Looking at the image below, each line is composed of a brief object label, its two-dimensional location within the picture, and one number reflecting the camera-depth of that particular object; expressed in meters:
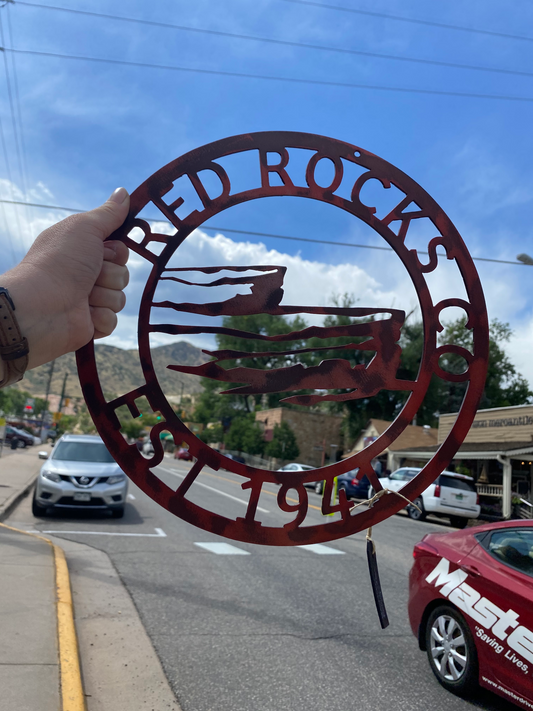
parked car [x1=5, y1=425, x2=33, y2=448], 40.44
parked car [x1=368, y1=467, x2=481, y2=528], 15.81
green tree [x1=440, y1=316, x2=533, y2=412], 38.94
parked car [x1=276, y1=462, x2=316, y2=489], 27.09
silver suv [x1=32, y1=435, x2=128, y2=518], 10.45
